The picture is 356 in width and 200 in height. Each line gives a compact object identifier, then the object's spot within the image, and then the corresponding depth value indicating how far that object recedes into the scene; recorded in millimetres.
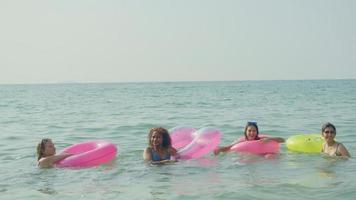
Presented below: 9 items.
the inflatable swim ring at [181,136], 8852
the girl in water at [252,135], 8113
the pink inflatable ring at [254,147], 7918
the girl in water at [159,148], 7551
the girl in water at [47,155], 7246
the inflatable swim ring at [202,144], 7734
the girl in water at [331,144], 7434
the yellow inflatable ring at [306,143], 8148
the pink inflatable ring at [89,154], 7137
